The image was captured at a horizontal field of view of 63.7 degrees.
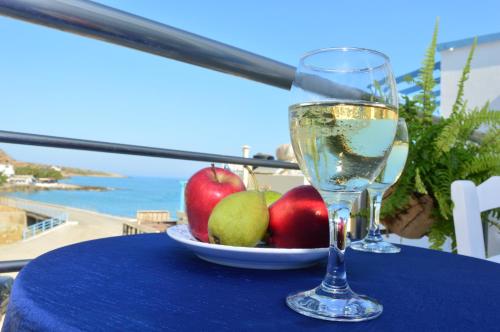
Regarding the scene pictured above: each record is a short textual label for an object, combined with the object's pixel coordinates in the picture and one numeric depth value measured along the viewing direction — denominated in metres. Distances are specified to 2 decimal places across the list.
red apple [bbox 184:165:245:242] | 0.65
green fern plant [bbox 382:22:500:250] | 1.38
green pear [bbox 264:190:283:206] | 0.70
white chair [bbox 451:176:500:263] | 0.95
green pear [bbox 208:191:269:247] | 0.56
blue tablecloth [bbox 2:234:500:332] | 0.33
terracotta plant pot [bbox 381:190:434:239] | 1.39
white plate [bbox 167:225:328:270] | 0.50
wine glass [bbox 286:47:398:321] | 0.42
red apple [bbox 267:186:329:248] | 0.58
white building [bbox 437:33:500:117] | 4.40
